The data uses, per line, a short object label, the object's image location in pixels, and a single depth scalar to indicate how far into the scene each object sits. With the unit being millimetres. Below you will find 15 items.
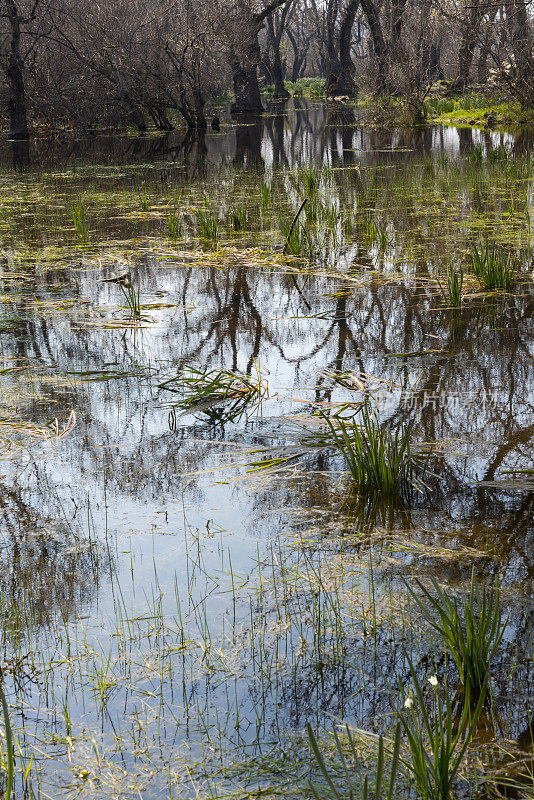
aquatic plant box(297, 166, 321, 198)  19555
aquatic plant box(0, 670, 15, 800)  2871
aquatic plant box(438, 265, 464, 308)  9903
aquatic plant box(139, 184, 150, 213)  18187
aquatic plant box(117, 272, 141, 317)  10748
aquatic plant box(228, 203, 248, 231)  16072
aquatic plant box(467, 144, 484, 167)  23066
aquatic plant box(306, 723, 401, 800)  3273
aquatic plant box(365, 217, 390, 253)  13292
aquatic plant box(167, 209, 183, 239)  15453
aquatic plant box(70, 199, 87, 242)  16016
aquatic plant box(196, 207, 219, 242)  14775
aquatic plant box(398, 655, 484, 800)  2930
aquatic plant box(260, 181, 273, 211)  17844
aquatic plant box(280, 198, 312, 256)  13672
